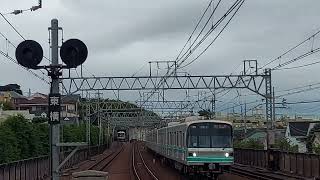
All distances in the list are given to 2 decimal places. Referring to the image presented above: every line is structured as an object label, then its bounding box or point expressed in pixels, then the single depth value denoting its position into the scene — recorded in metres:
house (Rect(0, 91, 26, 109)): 108.29
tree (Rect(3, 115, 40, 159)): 29.96
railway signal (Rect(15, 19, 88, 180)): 9.66
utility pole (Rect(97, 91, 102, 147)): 77.79
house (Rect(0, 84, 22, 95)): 144.07
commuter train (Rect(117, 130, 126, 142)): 161.25
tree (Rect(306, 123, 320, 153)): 58.54
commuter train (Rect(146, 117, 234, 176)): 27.61
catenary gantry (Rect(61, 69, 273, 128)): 38.13
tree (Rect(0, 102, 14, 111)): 95.95
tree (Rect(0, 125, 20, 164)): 25.45
